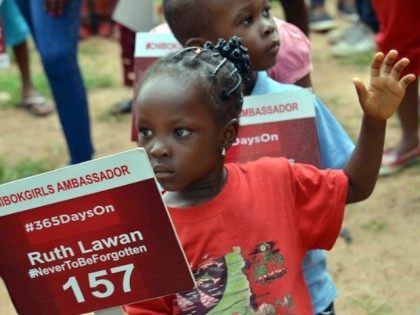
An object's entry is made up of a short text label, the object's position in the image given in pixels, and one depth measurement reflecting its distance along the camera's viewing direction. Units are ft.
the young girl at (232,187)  10.96
